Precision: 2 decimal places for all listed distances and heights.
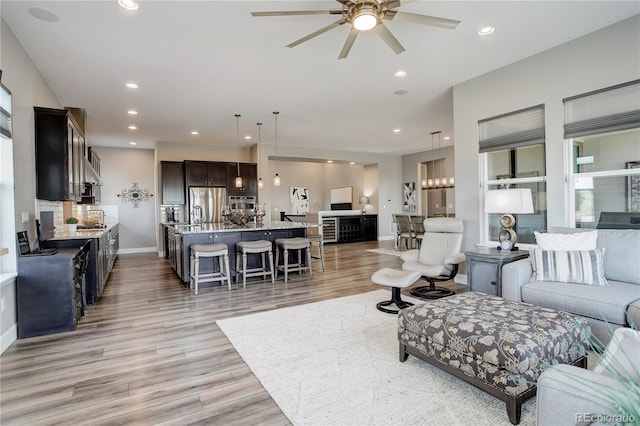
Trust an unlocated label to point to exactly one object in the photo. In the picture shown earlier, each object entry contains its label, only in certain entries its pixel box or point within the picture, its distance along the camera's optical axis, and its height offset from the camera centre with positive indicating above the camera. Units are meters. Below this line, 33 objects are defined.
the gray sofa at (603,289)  2.49 -0.69
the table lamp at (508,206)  3.64 +0.01
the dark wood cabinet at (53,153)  3.74 +0.71
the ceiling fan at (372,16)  2.41 +1.44
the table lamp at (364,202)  11.44 +0.25
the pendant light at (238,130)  6.29 +1.78
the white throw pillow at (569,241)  3.06 -0.33
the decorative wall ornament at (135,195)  9.10 +0.53
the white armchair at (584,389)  1.04 -0.60
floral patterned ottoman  1.85 -0.81
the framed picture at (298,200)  13.46 +0.44
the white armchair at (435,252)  4.30 -0.58
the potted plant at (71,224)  4.57 -0.11
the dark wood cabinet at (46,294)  3.15 -0.74
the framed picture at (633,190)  3.32 +0.14
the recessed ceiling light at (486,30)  3.34 +1.76
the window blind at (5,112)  2.86 +0.90
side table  3.54 -0.65
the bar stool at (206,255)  4.71 -0.72
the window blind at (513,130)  4.04 +0.98
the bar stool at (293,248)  5.34 -0.66
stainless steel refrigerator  8.34 +0.24
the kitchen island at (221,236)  5.20 -0.39
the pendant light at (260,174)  7.02 +1.00
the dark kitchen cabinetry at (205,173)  8.33 +1.00
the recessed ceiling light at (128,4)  2.77 +1.74
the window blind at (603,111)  3.27 +0.96
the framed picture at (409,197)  11.21 +0.38
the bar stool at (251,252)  5.08 -0.66
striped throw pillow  2.90 -0.54
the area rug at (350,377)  1.92 -1.16
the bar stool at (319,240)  6.26 -0.55
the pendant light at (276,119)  6.17 +1.79
